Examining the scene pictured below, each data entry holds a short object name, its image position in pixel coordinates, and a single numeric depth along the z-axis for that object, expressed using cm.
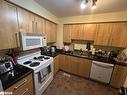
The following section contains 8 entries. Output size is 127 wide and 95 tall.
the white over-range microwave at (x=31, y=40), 144
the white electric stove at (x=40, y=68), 153
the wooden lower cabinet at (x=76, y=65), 239
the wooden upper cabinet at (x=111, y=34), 206
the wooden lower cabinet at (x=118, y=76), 192
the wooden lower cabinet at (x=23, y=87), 106
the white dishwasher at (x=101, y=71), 206
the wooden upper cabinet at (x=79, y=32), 244
